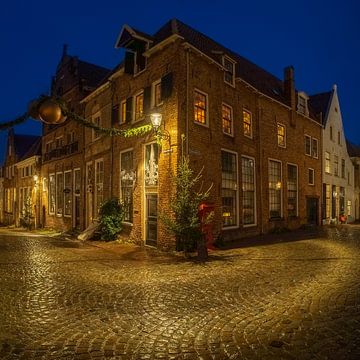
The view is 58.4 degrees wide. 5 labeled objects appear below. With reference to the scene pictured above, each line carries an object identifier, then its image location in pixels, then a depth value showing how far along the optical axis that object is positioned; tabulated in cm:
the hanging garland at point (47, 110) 504
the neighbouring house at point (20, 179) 2750
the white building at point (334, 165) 2491
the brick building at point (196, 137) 1263
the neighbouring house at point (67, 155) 2102
